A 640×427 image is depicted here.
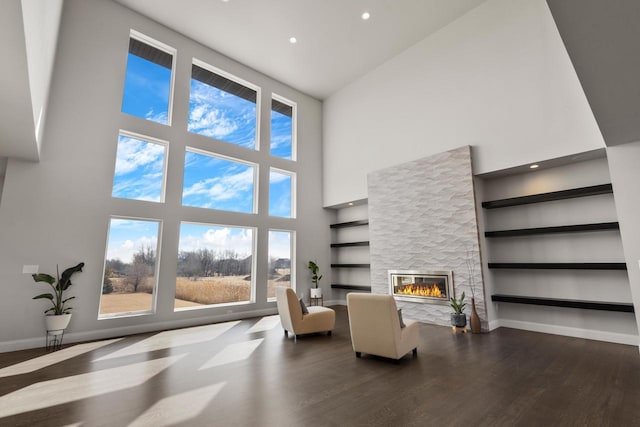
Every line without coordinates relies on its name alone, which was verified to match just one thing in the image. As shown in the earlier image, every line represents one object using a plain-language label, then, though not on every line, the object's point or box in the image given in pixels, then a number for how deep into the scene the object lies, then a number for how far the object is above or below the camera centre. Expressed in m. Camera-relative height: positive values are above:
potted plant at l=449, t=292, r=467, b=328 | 5.38 -1.04
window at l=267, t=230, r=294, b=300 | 7.92 +0.00
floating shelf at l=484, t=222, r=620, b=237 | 4.55 +0.47
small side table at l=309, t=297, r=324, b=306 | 8.45 -1.19
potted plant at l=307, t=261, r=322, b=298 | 8.48 -0.40
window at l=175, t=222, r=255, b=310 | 6.48 -0.11
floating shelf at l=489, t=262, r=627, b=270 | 4.40 -0.14
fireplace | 5.96 -0.59
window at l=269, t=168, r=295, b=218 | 8.30 +1.96
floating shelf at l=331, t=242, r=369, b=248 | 8.34 +0.44
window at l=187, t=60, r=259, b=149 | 7.25 +4.05
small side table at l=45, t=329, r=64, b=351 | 4.61 -1.25
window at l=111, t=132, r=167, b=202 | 5.91 +1.97
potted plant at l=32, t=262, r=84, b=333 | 4.58 -0.57
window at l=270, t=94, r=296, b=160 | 8.68 +4.02
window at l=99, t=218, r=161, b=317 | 5.54 -0.11
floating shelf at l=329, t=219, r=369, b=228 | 8.33 +1.06
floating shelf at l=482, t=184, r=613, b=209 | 4.64 +1.06
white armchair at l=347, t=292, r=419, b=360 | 3.68 -0.91
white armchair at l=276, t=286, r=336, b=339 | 5.00 -1.00
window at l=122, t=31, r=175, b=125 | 6.23 +4.04
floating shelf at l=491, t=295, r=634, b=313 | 4.28 -0.74
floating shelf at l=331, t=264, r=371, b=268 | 8.19 -0.17
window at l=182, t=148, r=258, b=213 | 6.90 +1.96
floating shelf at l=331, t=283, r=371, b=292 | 8.28 -0.81
